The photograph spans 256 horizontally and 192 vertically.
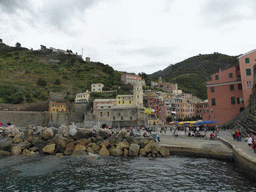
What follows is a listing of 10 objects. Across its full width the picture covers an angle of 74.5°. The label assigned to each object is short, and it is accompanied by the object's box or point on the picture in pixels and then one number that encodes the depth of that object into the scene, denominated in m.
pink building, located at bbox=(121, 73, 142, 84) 93.56
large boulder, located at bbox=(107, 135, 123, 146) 18.36
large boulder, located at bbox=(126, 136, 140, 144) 17.59
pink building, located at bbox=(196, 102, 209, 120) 67.41
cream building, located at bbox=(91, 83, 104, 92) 80.59
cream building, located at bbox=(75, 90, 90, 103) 68.38
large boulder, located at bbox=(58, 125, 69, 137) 19.65
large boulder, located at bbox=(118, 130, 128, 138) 19.83
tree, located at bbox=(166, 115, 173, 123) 57.17
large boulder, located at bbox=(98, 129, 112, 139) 19.73
